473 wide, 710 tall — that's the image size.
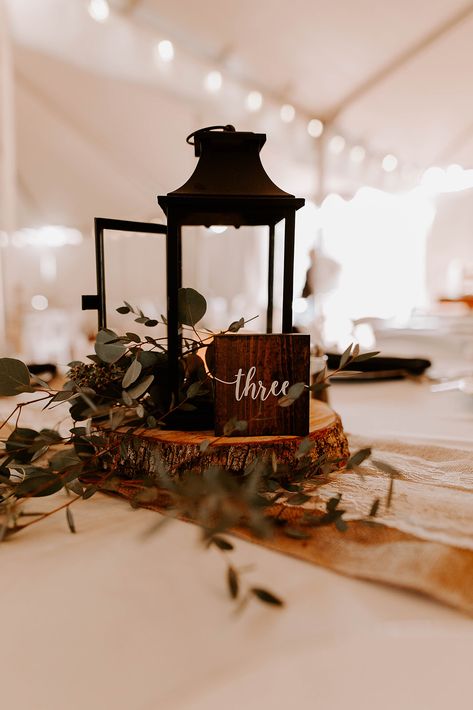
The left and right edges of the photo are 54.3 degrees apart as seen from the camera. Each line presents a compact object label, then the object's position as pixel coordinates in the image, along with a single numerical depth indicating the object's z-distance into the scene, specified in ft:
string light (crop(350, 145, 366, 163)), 14.37
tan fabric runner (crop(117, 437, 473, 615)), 1.12
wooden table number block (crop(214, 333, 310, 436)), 1.78
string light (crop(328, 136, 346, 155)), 13.67
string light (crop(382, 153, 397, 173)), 15.16
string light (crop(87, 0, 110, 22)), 9.59
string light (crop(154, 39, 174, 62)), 10.76
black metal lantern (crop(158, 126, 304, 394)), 1.83
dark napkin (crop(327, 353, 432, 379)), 4.58
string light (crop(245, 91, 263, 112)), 12.34
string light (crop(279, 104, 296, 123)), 12.69
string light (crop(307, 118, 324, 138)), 13.20
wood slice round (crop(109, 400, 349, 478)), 1.75
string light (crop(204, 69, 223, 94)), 11.88
